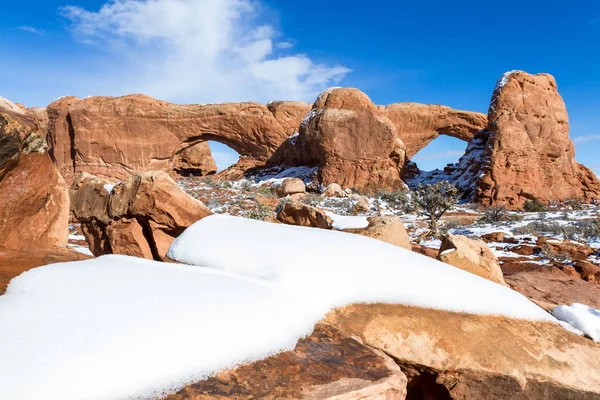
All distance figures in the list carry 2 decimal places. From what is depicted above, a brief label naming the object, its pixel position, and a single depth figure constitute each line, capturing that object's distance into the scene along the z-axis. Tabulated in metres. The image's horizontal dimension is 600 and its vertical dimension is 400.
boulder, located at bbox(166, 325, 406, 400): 1.54
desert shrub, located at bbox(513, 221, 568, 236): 9.24
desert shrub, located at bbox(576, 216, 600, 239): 8.71
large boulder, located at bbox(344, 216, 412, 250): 4.77
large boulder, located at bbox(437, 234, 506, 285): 3.98
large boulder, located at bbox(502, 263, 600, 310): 4.18
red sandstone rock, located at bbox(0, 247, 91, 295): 2.35
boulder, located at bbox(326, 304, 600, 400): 2.17
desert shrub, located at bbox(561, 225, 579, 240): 8.71
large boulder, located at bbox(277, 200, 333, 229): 5.70
